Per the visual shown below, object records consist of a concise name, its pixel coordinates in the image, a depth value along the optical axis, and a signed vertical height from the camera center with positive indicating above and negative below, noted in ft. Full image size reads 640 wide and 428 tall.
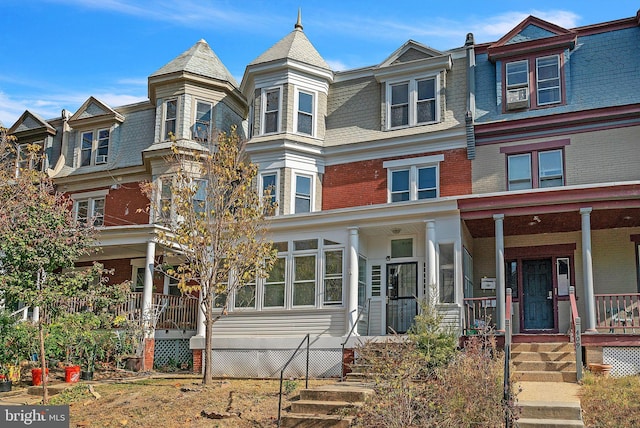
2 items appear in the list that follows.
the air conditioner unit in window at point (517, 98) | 67.26 +22.33
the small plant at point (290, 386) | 45.53 -4.68
